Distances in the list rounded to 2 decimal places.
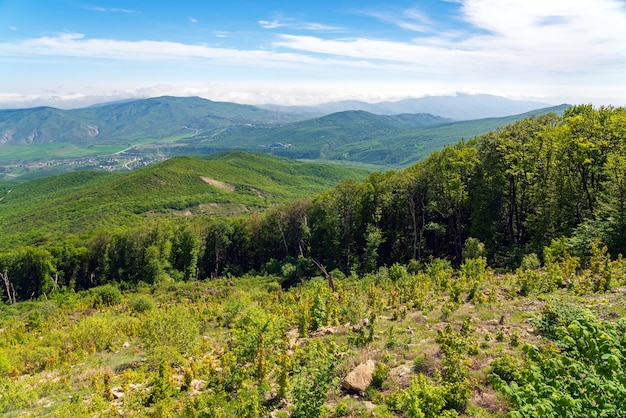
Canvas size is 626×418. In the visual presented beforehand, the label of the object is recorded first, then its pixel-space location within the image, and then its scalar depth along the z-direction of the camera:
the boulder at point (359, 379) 9.25
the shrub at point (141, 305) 27.02
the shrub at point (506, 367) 8.33
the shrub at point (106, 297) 31.63
